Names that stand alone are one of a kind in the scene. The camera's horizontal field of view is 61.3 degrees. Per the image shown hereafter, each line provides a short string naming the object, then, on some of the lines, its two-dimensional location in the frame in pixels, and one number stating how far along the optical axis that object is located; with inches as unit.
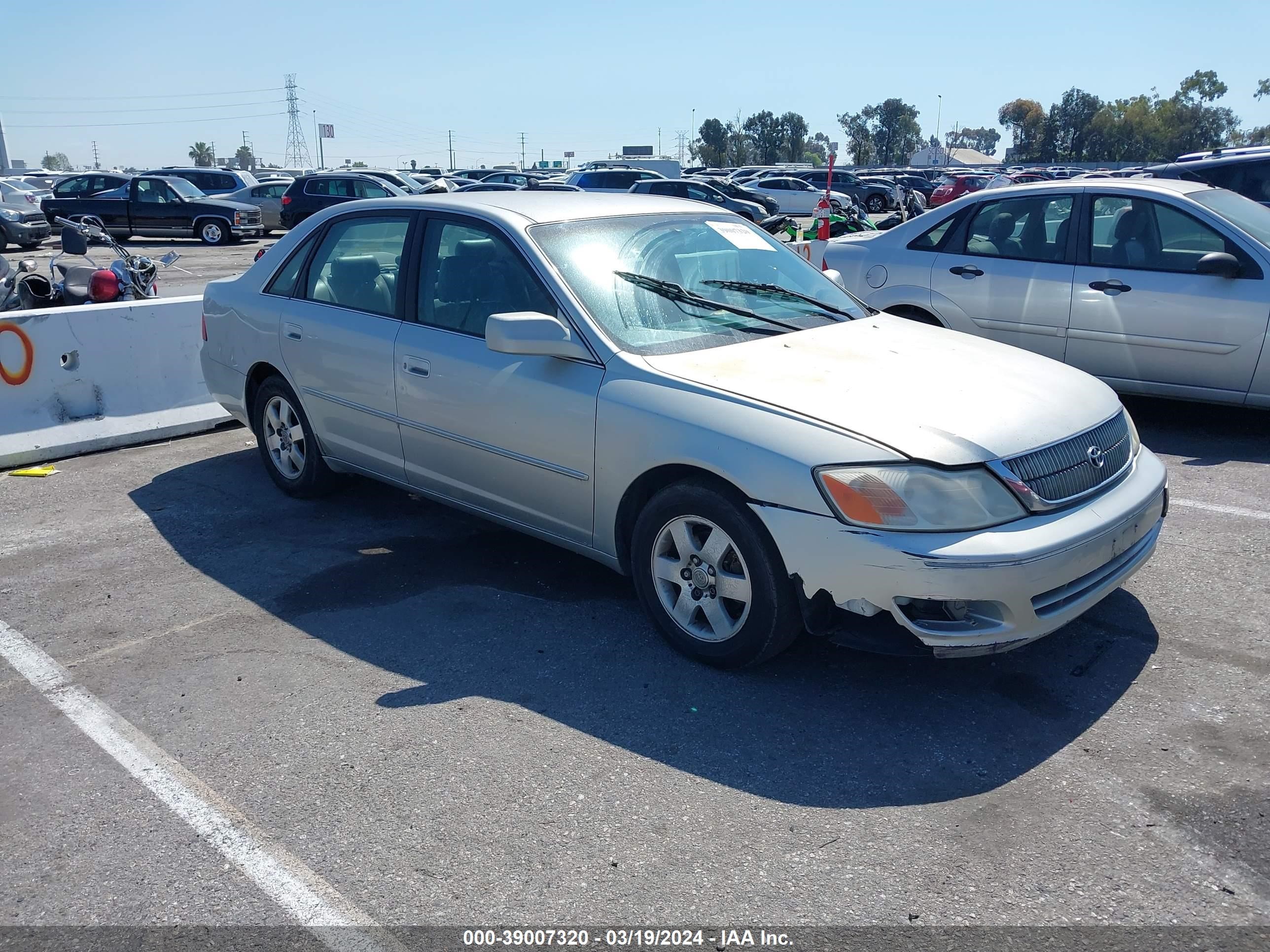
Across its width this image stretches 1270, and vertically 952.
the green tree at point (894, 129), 5324.8
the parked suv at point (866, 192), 1626.5
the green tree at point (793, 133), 5147.6
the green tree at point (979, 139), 7165.4
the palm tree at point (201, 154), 6481.3
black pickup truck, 1058.7
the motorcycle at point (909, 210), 781.3
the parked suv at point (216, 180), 1182.3
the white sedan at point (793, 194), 1443.2
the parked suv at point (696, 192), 1023.6
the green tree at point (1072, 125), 4362.7
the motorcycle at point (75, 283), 300.0
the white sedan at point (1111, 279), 261.9
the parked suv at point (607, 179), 1200.2
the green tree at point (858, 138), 5187.0
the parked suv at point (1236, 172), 392.2
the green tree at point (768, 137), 5162.4
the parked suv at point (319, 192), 1029.2
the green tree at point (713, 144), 5177.2
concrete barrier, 265.1
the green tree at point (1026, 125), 4650.6
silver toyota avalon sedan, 136.2
